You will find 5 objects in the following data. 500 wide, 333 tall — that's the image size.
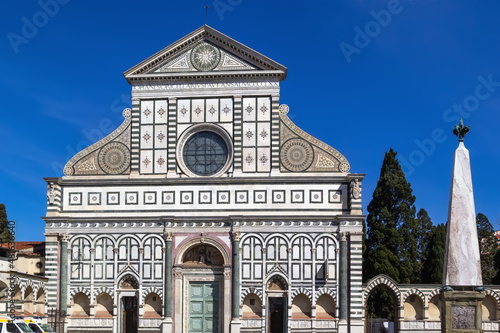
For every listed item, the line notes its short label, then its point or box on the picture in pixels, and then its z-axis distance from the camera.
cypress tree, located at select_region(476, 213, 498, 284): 45.28
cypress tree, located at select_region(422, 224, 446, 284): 40.97
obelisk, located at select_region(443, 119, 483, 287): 16.88
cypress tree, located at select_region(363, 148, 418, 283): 40.62
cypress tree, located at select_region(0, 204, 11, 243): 42.96
